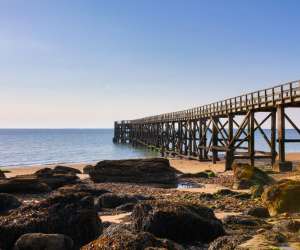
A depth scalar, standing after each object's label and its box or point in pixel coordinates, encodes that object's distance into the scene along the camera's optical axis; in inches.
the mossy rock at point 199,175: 971.9
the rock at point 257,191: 602.2
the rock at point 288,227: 355.6
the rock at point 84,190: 615.2
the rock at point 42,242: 290.6
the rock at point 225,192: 651.5
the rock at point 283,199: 468.4
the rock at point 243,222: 391.8
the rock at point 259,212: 458.3
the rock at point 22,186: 714.2
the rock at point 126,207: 522.3
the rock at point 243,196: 606.5
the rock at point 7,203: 530.0
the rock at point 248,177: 728.3
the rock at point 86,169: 1137.1
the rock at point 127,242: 246.1
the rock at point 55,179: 784.6
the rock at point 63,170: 985.8
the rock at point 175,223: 348.5
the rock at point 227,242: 278.9
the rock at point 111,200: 552.7
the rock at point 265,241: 271.3
